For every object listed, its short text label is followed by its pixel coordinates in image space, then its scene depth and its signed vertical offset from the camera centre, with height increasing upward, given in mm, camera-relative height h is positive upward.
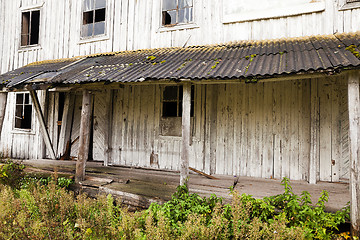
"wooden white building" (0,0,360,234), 5293 +1152
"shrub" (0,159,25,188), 6293 -1278
